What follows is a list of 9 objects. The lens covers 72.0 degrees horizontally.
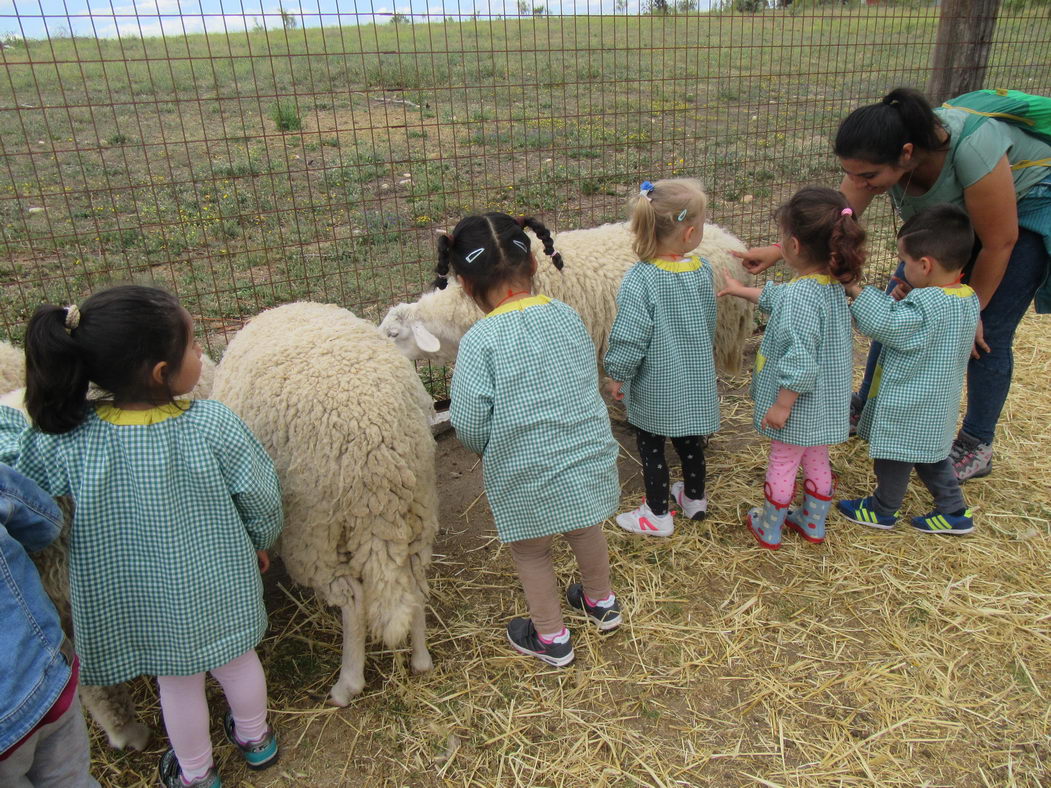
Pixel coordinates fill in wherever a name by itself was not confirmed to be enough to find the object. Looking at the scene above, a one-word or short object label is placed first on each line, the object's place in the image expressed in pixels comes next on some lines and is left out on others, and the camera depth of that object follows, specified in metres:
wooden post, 5.82
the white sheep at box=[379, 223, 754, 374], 4.23
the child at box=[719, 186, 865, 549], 2.96
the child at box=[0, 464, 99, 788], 1.55
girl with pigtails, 2.45
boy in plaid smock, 3.08
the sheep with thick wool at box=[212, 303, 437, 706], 2.51
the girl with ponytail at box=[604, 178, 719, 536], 3.13
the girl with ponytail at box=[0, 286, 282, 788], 2.00
